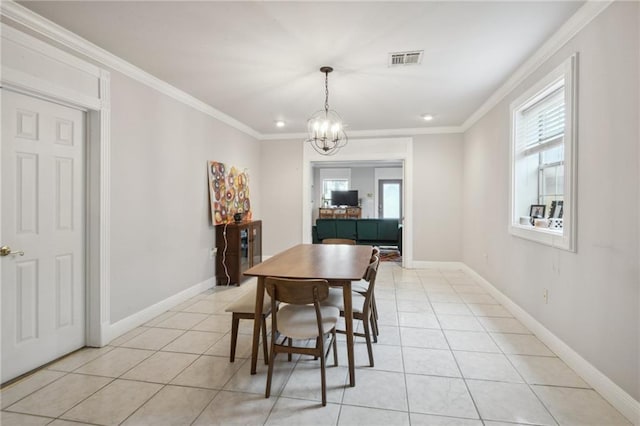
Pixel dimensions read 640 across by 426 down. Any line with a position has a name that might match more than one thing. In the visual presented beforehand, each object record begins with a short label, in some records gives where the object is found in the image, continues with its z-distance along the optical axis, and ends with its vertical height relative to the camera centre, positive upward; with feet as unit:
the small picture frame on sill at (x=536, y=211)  10.09 +0.01
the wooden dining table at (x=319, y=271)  6.84 -1.42
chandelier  10.55 +2.81
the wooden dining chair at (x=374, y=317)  8.92 -3.11
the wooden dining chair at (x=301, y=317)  6.07 -2.37
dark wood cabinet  14.80 -2.03
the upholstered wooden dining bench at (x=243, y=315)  7.70 -2.57
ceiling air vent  9.06 +4.53
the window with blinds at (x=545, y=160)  7.62 +1.59
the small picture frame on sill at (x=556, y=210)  9.01 +0.04
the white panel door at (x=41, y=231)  7.01 -0.54
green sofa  24.44 -1.54
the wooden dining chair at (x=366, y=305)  7.55 -2.42
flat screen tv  34.19 +1.46
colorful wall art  14.40 +0.85
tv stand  33.86 -0.17
